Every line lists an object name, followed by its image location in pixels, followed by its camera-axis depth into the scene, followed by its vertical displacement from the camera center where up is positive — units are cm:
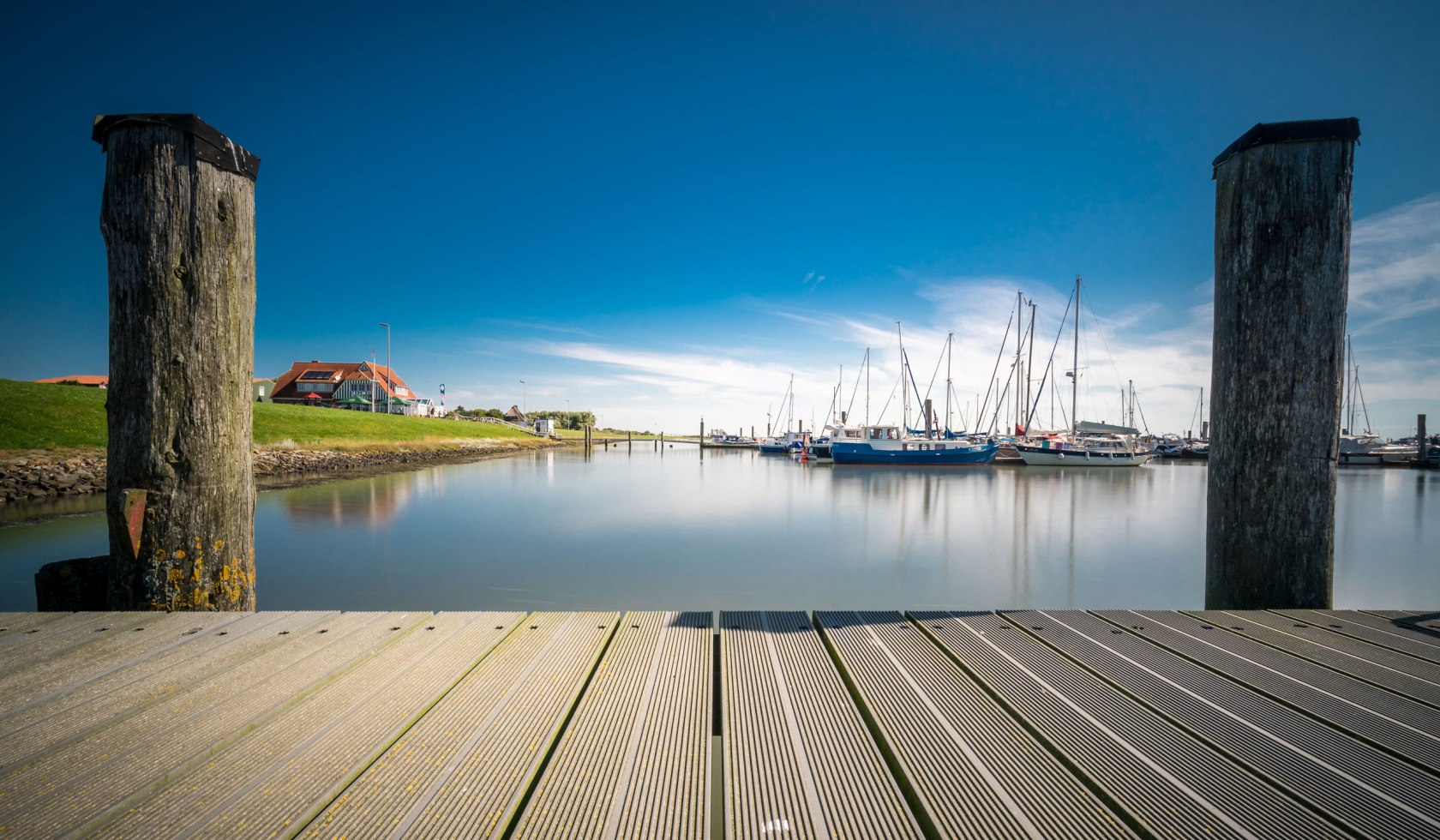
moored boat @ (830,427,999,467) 4022 -173
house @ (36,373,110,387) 7464 +430
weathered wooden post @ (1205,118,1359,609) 301 +40
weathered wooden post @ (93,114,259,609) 279 +21
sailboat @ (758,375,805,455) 5731 -212
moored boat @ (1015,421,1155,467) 4072 -145
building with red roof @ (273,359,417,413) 5841 +312
